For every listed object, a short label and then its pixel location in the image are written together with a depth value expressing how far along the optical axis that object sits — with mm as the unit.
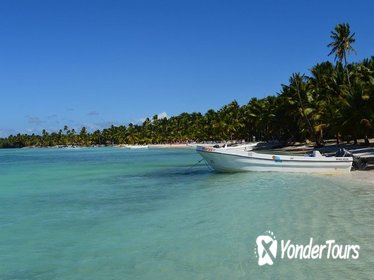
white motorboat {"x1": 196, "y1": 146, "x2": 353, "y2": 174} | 25391
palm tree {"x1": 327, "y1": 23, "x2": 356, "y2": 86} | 54750
